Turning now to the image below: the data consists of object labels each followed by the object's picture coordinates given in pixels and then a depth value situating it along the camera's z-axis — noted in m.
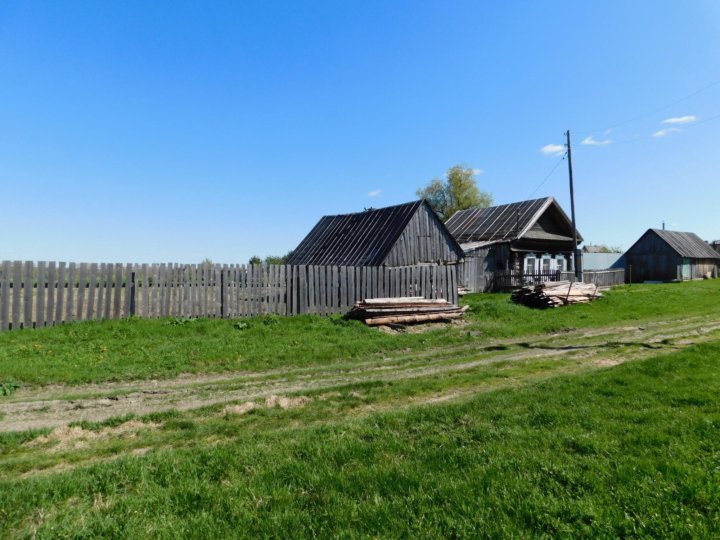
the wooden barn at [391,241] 23.28
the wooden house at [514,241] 30.28
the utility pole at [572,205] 28.06
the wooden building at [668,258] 43.59
